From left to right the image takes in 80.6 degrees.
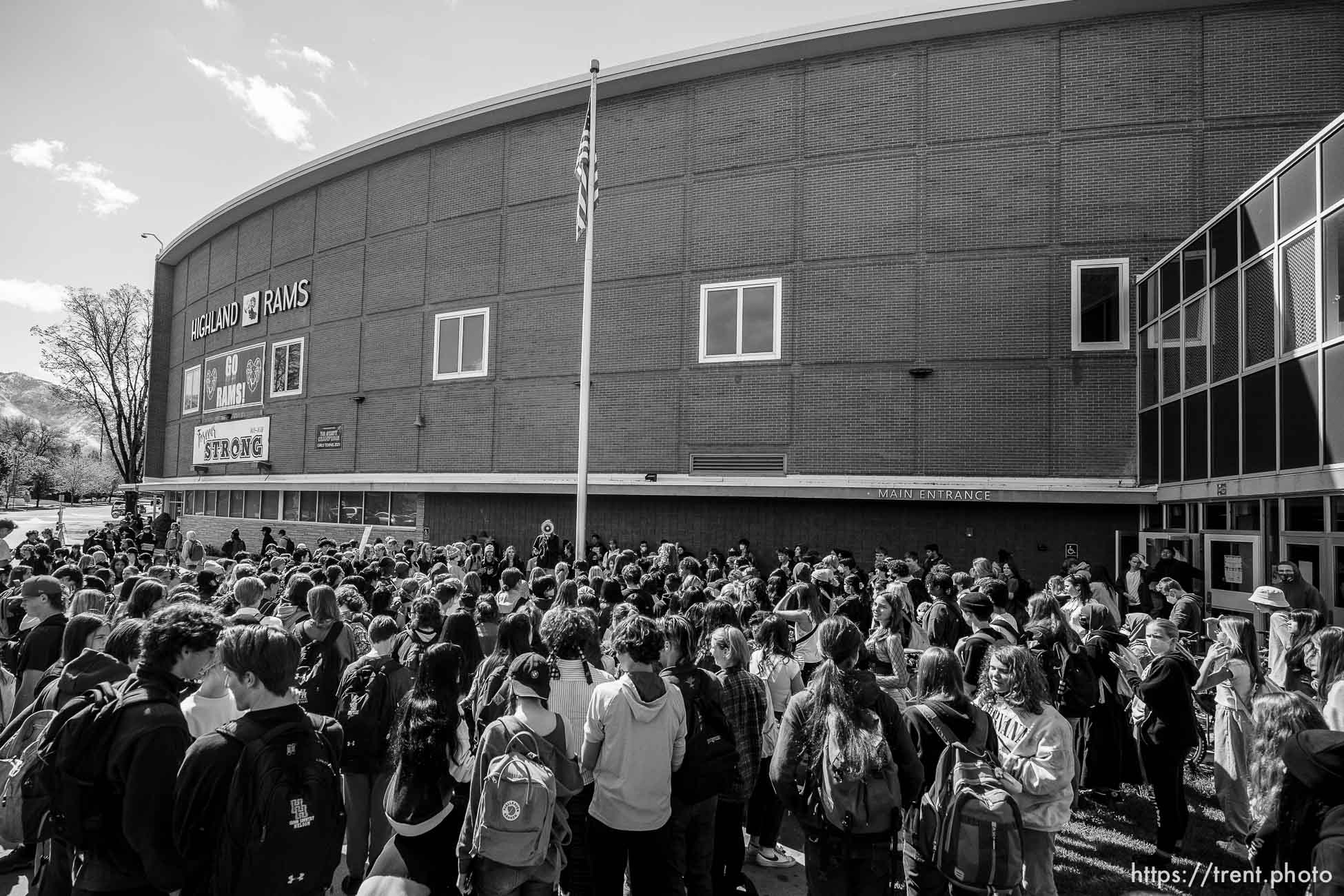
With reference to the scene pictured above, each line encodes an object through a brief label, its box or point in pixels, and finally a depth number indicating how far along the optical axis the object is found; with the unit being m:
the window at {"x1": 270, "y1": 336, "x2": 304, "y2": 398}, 27.00
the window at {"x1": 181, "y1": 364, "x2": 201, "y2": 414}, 33.31
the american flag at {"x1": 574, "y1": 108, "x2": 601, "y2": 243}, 16.56
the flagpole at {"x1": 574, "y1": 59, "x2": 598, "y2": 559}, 16.16
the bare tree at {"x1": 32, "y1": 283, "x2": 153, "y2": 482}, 47.22
